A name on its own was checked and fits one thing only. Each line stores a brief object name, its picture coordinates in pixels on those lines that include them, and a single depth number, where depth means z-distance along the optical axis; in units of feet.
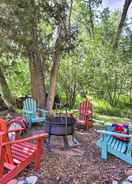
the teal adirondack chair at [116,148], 6.39
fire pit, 7.32
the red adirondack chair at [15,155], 4.95
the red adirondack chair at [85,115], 9.71
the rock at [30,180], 5.20
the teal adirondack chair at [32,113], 9.74
